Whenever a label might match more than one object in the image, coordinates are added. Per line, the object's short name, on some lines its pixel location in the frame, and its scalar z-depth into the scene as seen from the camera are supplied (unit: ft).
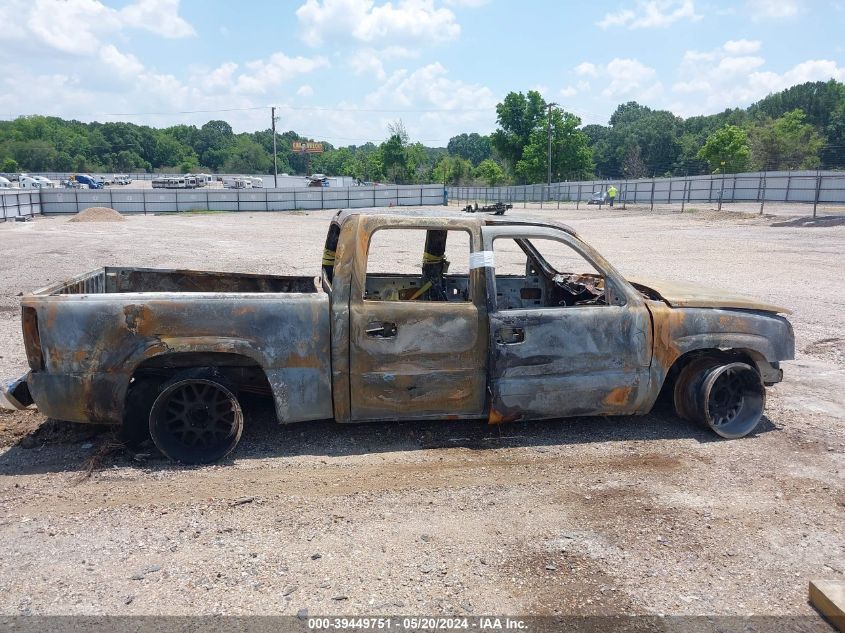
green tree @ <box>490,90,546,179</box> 271.08
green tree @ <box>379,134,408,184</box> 269.64
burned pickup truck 14.78
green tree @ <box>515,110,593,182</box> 255.50
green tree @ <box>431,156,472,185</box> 298.35
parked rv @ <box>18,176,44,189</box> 208.97
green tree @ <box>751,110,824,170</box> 224.53
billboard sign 389.60
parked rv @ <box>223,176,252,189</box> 239.54
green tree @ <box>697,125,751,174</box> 217.03
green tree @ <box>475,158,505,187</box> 278.79
